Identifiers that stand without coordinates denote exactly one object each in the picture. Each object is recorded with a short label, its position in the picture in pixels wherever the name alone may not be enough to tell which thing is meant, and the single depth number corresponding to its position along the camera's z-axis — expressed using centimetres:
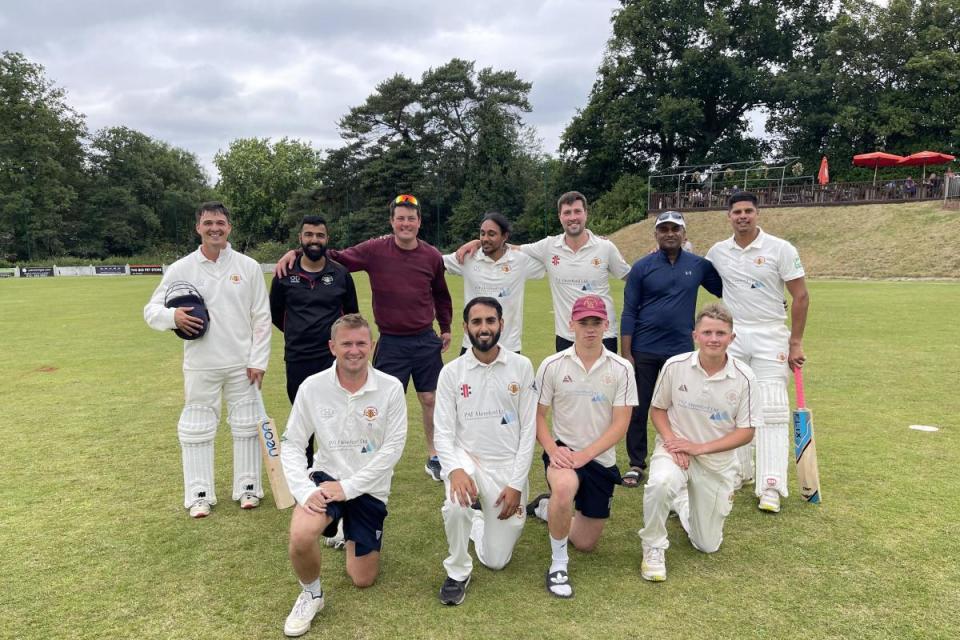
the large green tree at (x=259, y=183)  6988
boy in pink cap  354
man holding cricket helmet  421
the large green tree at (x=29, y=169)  5553
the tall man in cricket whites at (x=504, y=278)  511
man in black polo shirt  445
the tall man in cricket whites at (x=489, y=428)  337
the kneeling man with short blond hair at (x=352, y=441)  318
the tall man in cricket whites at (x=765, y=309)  425
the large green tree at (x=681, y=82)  4494
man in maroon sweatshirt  492
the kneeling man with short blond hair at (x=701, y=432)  336
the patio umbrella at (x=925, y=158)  3228
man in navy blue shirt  457
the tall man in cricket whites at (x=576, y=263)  487
